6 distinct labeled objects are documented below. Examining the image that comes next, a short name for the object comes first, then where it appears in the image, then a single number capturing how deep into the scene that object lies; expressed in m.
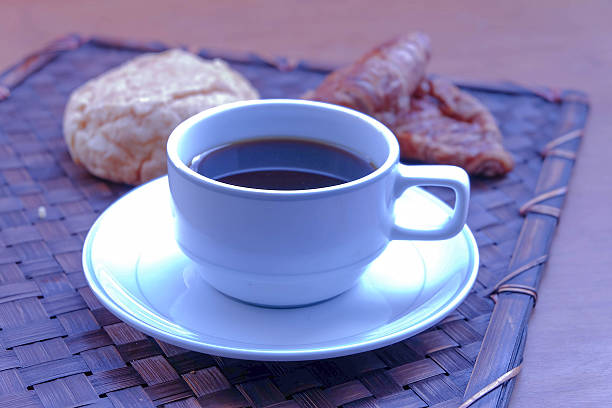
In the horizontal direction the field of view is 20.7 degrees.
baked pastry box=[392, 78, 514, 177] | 0.75
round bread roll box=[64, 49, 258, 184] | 0.74
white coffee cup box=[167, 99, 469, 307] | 0.60
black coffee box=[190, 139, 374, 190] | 0.64
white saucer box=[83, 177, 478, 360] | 0.60
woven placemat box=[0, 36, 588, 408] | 0.60
